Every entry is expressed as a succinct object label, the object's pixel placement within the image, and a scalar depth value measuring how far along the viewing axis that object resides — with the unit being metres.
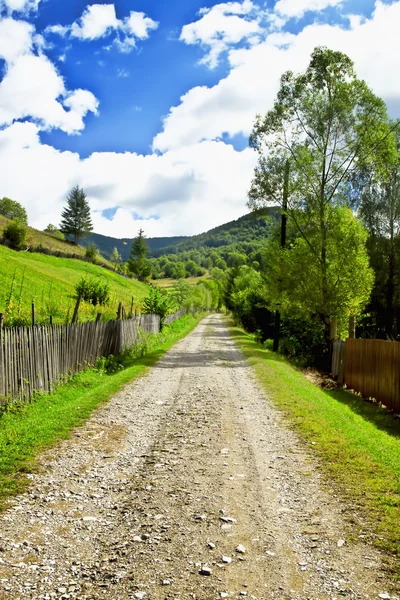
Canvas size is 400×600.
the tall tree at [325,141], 23.20
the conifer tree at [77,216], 99.50
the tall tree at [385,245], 28.86
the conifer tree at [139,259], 99.75
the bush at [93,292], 32.09
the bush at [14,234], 54.62
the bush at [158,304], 33.77
